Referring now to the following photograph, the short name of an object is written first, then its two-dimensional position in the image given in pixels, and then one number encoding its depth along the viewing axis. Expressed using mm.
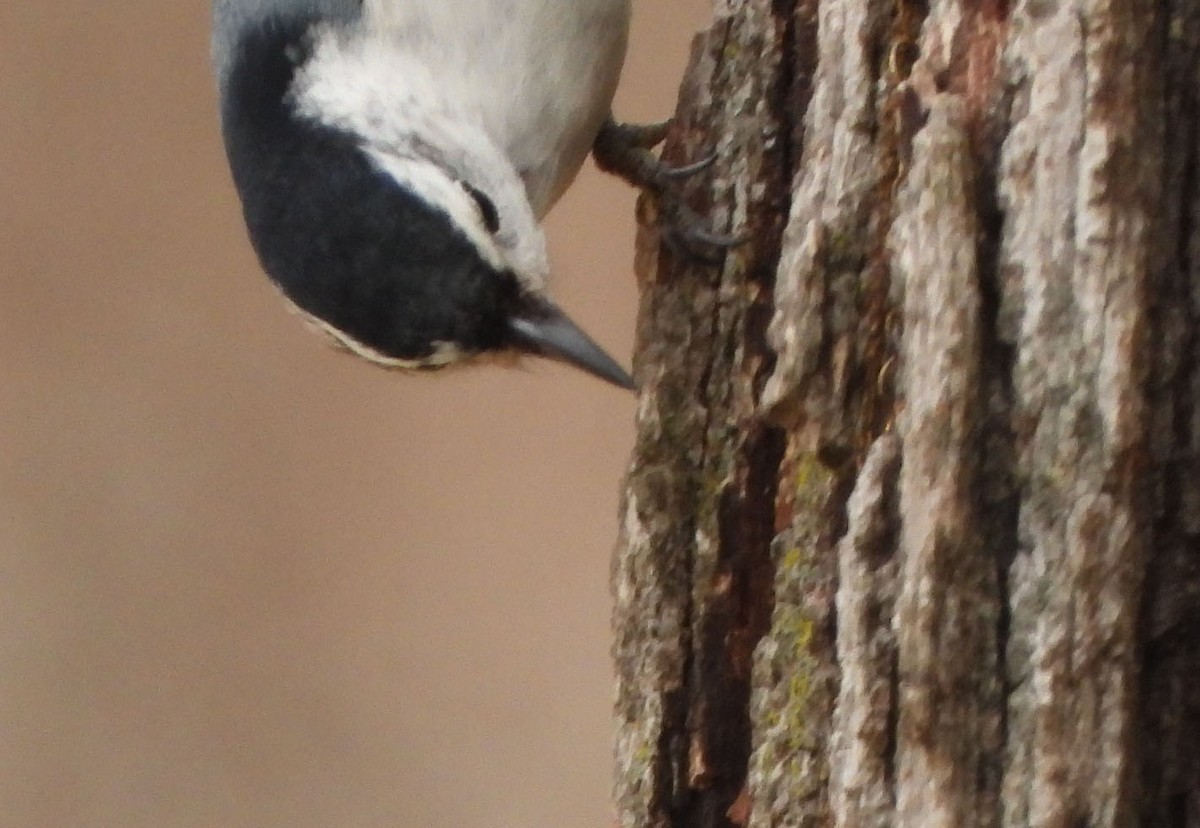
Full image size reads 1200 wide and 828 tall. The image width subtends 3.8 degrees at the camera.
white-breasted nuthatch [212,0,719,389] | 1865
